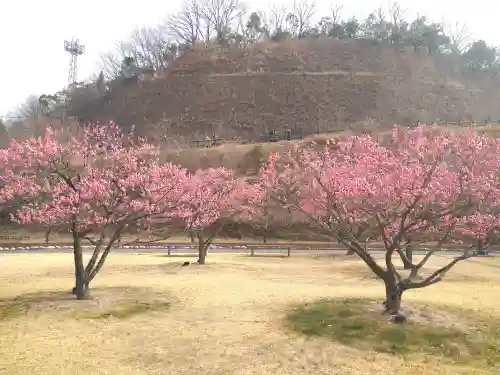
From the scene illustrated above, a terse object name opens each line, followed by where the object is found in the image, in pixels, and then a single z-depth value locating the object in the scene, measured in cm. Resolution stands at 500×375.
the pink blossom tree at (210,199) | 2314
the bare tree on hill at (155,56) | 9512
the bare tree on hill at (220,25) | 9586
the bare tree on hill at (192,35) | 9594
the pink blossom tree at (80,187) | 1429
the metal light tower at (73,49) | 8250
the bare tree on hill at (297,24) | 9931
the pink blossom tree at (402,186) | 1198
